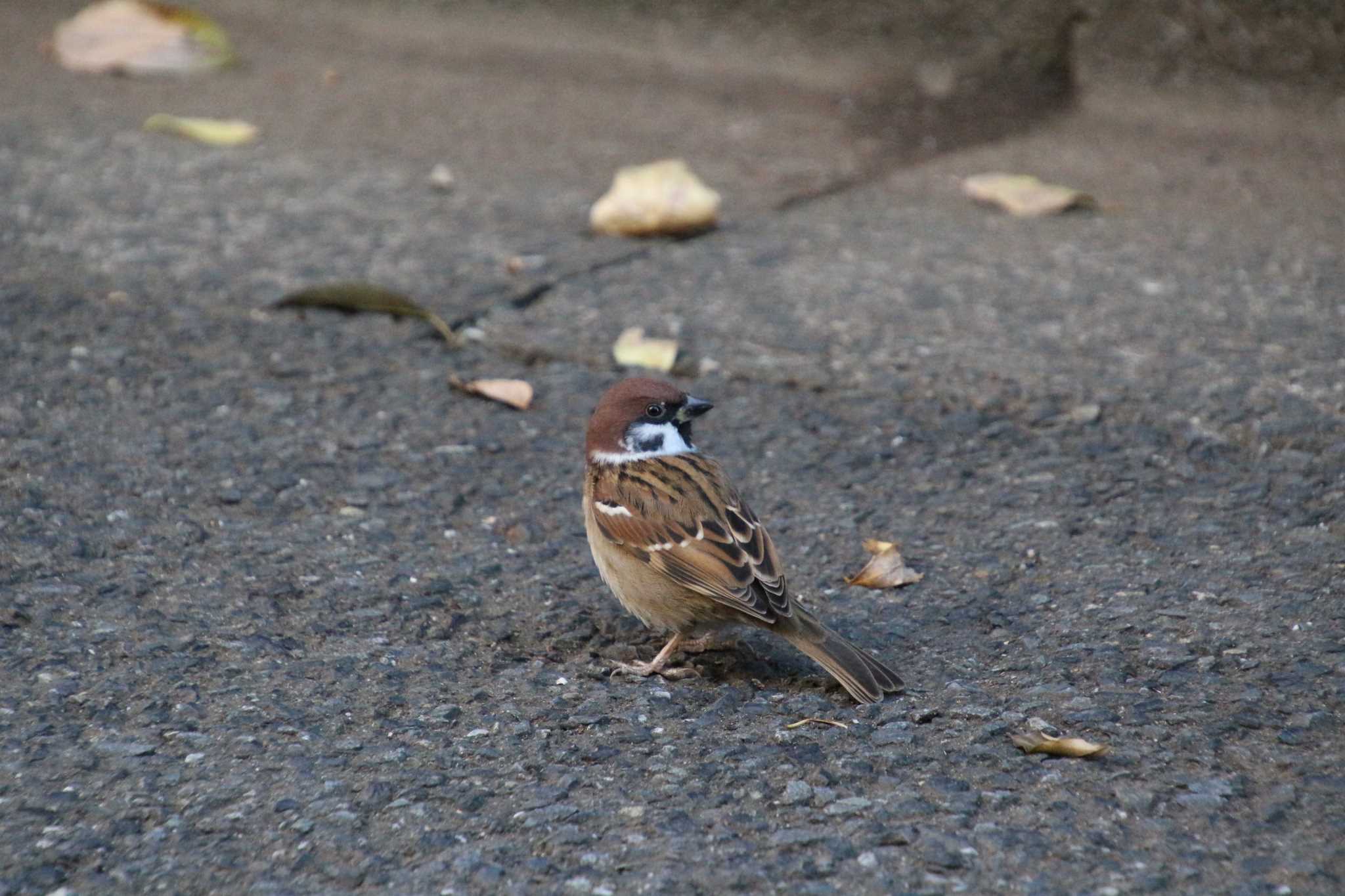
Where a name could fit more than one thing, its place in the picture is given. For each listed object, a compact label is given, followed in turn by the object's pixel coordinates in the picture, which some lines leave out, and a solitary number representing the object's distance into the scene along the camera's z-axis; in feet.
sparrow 21.45
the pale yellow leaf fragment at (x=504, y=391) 30.09
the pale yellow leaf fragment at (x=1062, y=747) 18.99
